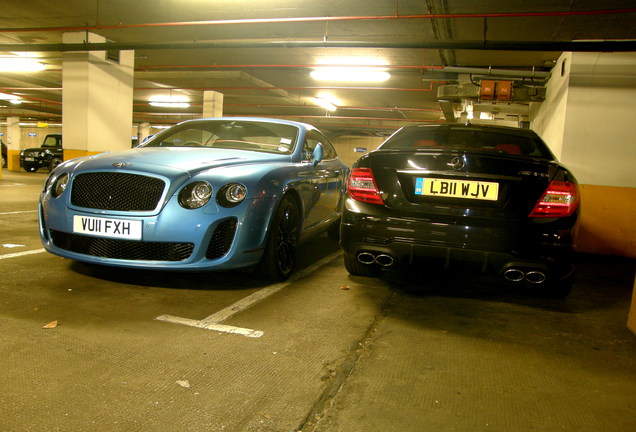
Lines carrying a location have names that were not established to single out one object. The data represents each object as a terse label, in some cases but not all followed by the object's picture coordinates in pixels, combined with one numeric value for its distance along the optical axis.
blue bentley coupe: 2.83
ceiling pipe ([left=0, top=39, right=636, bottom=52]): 5.68
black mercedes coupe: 2.72
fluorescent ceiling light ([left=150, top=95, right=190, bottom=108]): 21.35
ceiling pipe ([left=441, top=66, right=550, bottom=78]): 9.64
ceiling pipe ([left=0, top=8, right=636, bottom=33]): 6.11
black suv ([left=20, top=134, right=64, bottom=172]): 18.84
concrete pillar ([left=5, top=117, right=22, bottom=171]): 23.83
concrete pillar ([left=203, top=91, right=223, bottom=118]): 17.03
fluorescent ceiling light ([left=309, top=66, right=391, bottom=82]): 12.20
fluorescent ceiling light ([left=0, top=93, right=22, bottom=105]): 22.00
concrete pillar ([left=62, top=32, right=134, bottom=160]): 10.33
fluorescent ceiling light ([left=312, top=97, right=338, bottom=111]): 19.44
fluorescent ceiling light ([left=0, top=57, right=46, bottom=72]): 13.85
